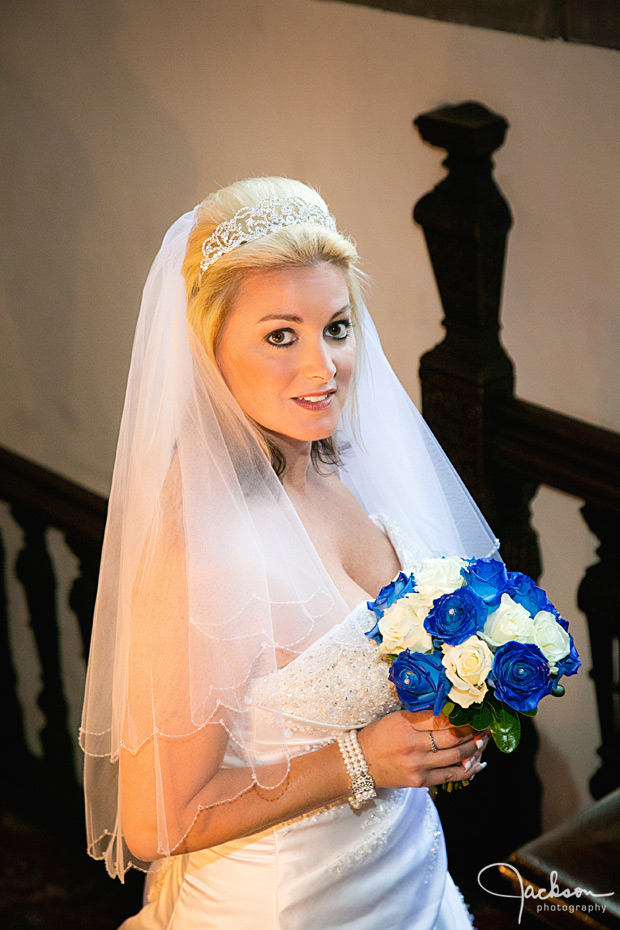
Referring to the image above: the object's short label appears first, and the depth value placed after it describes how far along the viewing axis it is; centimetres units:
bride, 179
